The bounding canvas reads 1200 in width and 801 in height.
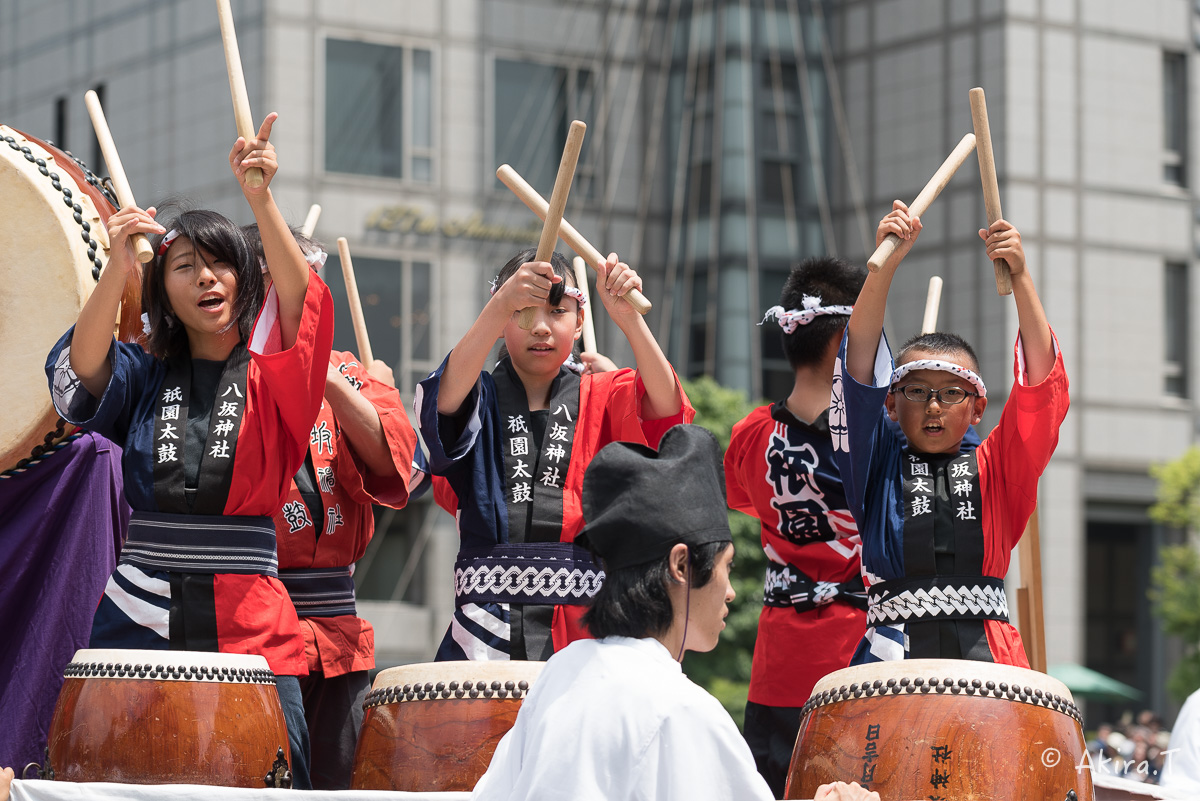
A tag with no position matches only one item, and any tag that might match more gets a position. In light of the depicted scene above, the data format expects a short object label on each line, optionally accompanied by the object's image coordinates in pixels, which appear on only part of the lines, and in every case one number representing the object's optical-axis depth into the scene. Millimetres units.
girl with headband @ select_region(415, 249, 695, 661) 6078
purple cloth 7055
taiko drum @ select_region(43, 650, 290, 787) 5383
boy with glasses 5969
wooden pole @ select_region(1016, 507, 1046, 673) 7102
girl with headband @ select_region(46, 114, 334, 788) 5824
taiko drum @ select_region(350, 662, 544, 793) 5469
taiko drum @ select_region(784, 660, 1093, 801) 5121
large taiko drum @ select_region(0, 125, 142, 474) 6656
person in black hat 4082
